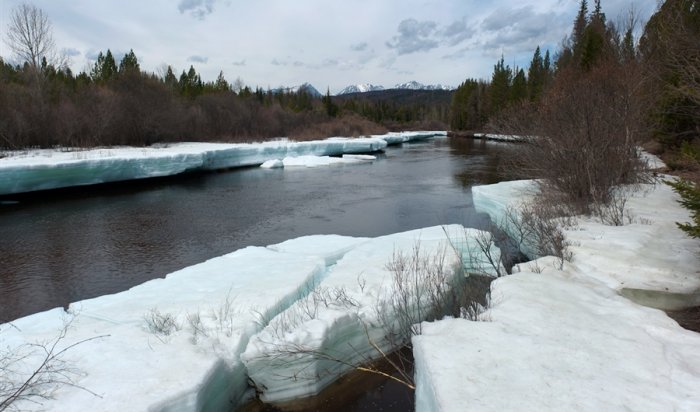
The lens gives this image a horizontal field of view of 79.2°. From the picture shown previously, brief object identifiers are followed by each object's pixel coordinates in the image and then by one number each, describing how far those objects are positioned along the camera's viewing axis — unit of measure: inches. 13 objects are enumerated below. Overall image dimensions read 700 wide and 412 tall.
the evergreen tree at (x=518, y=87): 2140.7
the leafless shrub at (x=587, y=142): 370.3
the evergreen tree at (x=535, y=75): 2039.9
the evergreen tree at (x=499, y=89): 2301.9
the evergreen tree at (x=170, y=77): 2068.2
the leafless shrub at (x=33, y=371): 133.9
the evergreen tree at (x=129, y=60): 1794.0
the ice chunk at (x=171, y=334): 138.3
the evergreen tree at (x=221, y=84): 2280.3
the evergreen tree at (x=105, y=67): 1780.3
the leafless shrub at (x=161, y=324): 181.8
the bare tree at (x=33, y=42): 1035.3
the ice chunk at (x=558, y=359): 115.0
